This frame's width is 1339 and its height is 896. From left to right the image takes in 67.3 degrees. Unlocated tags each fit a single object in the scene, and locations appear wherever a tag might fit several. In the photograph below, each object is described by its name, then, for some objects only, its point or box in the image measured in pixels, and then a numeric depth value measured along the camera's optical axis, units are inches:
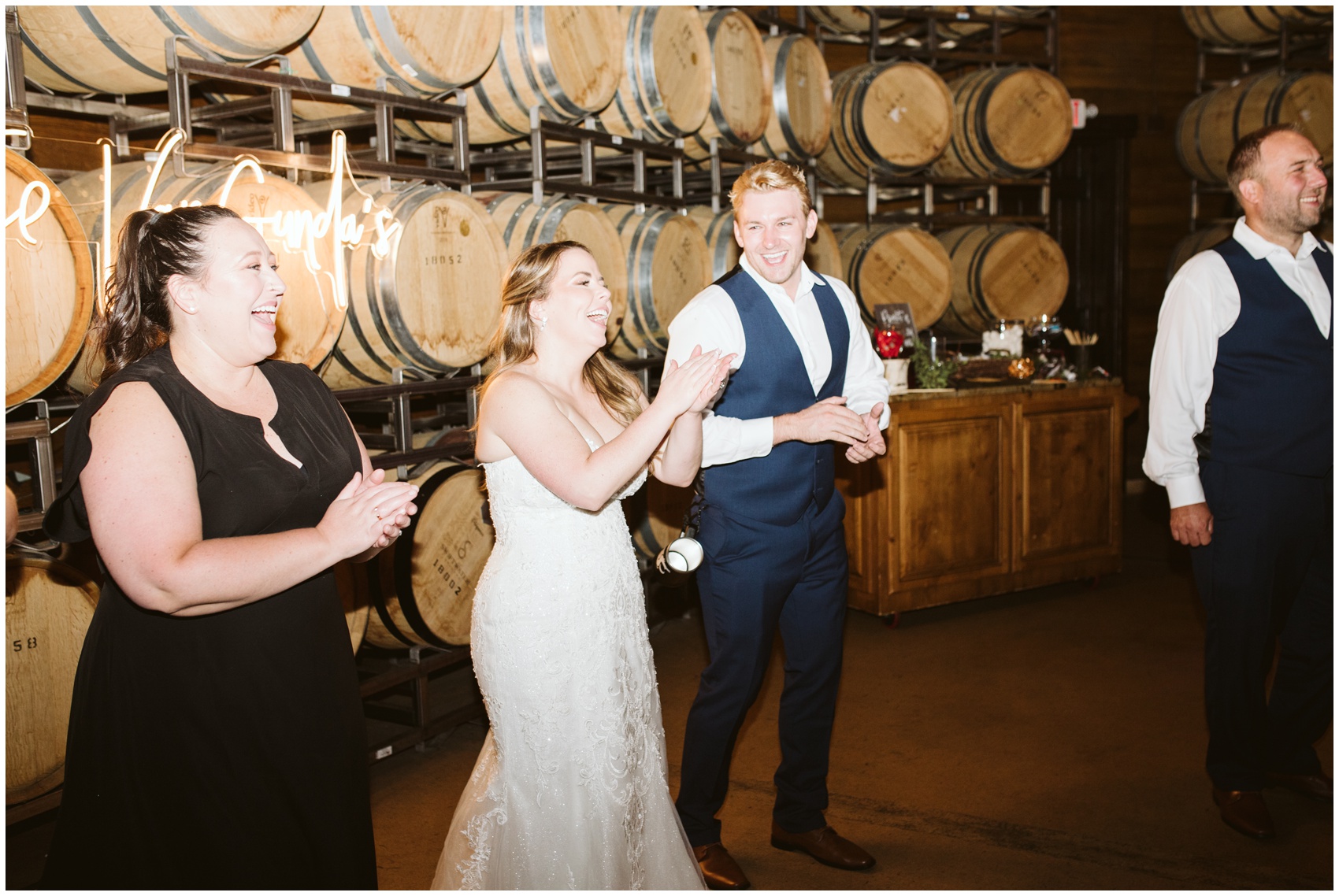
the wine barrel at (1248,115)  255.8
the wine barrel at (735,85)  180.4
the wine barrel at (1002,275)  230.2
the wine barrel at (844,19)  230.8
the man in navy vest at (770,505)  95.3
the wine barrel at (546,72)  142.9
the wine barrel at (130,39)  100.1
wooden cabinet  179.8
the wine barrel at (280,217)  102.0
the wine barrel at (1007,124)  229.1
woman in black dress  58.5
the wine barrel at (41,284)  85.1
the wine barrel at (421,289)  119.8
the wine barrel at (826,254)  196.5
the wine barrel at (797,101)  195.2
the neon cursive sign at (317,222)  99.4
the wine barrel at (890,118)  215.2
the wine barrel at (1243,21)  269.4
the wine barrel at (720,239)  176.4
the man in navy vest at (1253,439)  102.3
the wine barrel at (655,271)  160.7
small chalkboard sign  199.5
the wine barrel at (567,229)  141.7
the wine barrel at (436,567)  126.0
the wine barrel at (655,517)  167.2
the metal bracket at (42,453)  92.8
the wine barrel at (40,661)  90.7
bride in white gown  76.4
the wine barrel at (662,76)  162.7
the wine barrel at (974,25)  243.9
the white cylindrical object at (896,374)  180.4
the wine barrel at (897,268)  215.2
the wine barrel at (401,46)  121.2
